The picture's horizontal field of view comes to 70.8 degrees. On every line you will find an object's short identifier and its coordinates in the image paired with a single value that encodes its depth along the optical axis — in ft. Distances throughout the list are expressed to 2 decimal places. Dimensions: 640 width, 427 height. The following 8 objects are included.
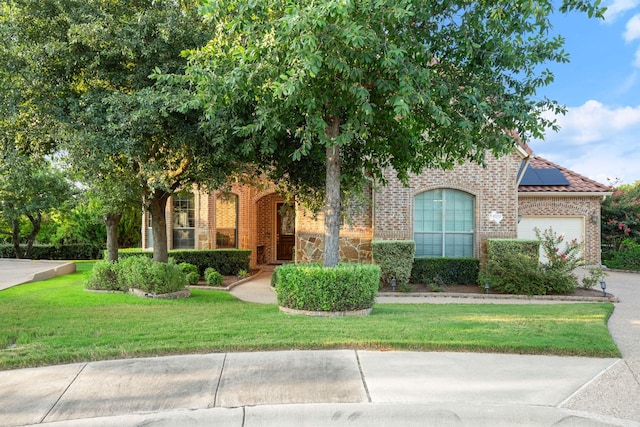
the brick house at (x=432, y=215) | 44.52
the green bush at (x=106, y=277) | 36.24
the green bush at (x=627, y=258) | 57.36
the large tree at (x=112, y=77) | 27.40
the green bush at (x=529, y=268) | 37.81
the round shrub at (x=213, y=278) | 41.48
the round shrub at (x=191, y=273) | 41.57
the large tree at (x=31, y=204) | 63.10
